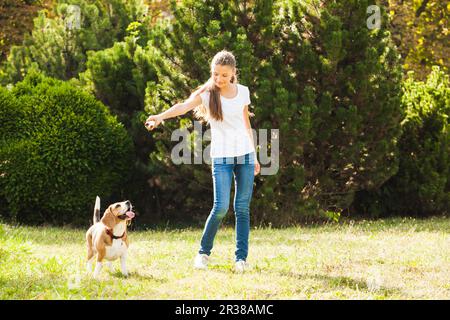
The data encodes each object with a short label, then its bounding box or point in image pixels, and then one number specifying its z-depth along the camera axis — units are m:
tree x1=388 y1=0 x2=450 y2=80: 16.27
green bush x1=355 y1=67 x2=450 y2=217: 10.87
